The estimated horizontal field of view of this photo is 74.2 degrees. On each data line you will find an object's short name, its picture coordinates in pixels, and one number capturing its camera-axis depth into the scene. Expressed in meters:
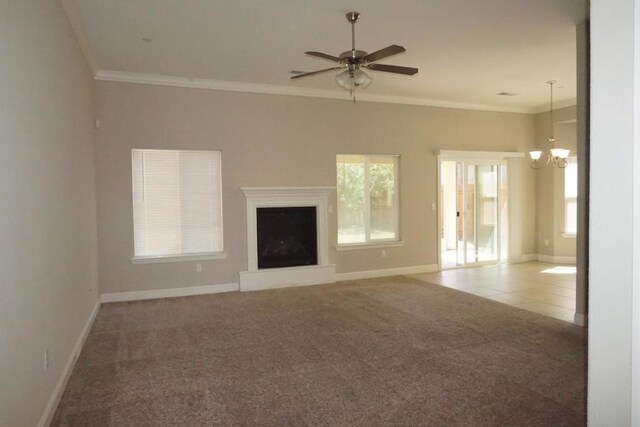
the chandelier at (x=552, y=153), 6.34
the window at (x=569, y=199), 8.72
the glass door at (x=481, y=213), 8.54
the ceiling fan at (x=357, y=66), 3.53
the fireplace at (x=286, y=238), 6.45
